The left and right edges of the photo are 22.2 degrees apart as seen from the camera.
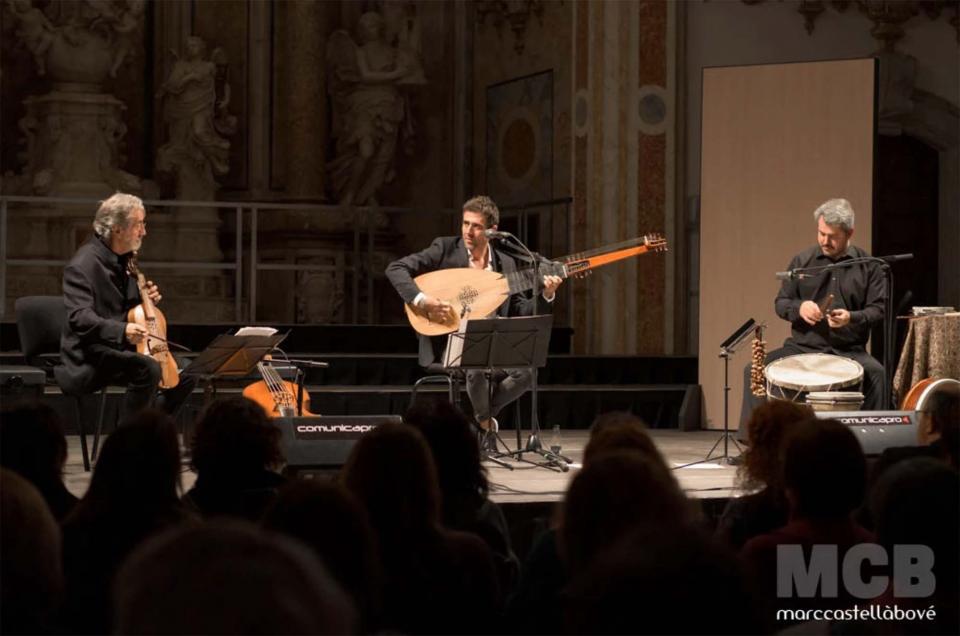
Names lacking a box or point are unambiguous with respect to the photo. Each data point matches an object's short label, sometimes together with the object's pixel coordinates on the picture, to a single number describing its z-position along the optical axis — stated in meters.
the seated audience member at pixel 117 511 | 4.73
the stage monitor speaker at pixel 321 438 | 9.04
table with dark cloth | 13.32
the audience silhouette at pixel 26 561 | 3.34
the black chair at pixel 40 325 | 11.46
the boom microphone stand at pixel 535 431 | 11.42
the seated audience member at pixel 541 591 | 4.85
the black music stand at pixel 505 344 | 10.83
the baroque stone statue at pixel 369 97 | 20.74
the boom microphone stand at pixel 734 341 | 11.43
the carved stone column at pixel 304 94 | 20.84
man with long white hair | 10.72
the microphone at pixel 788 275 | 12.10
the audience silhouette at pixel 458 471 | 5.93
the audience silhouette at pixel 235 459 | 5.97
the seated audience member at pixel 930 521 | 4.35
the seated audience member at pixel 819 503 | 5.12
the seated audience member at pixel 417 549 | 4.60
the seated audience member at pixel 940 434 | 6.45
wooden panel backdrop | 15.75
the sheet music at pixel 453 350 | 11.30
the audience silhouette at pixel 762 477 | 6.17
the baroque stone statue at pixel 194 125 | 19.98
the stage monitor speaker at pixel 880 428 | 9.46
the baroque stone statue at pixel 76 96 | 19.39
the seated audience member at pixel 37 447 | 5.67
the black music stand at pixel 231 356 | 10.29
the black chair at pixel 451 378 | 11.80
